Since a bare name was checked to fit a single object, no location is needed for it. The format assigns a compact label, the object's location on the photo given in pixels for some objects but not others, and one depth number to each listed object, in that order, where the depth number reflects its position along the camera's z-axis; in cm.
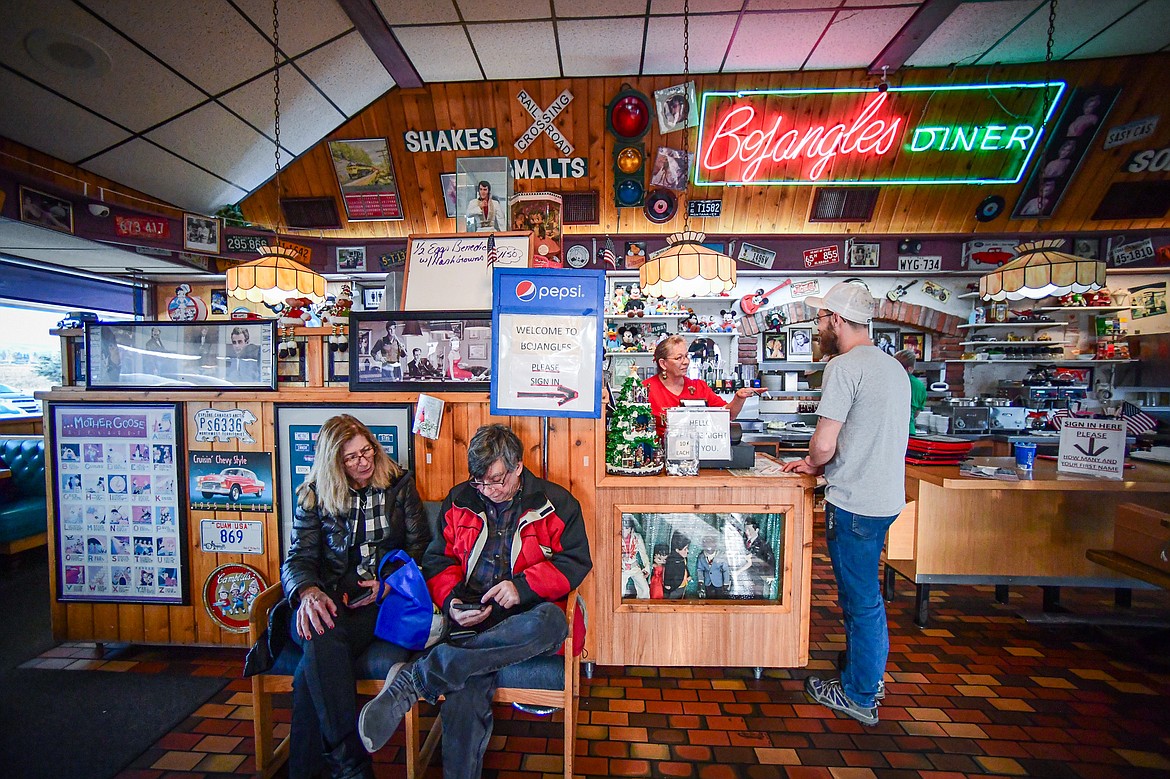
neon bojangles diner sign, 525
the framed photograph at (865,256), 604
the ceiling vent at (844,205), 589
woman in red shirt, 338
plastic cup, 294
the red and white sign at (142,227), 457
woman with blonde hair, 165
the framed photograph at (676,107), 509
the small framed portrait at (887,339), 623
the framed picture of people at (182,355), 245
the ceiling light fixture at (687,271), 346
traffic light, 529
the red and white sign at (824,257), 604
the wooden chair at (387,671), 172
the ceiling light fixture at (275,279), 394
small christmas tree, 240
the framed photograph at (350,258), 642
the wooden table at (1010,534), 299
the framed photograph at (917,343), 626
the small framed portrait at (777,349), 613
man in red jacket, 163
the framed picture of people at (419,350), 234
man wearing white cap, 206
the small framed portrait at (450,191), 390
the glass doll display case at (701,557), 240
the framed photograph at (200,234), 495
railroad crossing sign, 536
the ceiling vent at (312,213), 625
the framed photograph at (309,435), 235
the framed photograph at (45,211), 400
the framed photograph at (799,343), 606
